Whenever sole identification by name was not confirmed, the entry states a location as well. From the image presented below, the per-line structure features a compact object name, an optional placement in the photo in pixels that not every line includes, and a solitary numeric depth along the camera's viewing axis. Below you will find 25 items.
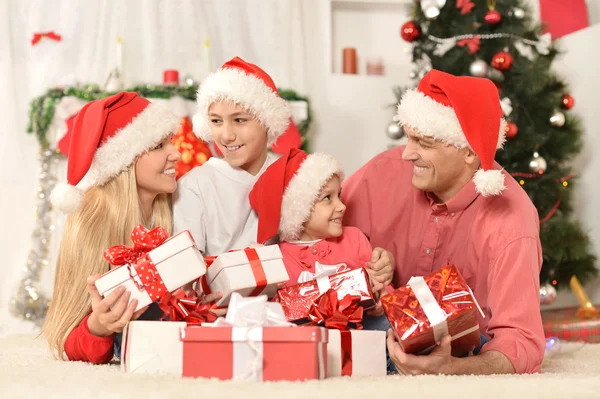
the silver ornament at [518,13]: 3.81
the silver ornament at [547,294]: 3.75
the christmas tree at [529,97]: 3.79
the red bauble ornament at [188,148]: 3.99
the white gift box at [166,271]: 1.95
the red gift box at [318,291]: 2.04
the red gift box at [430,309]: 1.78
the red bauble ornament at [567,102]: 3.88
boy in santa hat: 2.54
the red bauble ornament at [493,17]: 3.76
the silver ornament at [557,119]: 3.83
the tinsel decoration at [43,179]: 4.11
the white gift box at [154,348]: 1.84
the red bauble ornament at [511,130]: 3.63
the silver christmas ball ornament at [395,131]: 3.97
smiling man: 2.10
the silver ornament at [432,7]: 3.87
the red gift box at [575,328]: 3.72
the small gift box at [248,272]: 2.03
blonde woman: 2.19
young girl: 2.42
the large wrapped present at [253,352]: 1.58
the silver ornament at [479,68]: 3.73
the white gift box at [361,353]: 1.85
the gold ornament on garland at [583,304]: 3.92
